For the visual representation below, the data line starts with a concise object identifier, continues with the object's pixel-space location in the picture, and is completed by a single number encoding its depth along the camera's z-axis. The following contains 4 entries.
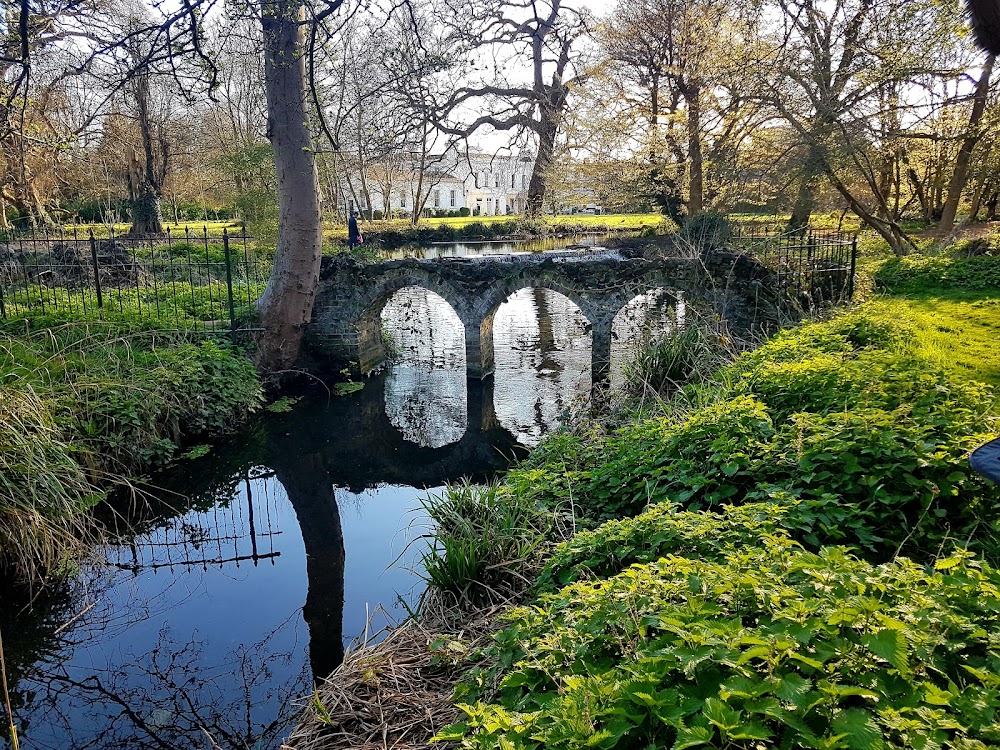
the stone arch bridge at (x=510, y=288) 12.11
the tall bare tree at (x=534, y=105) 18.90
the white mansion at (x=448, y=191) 31.12
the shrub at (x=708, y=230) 13.17
